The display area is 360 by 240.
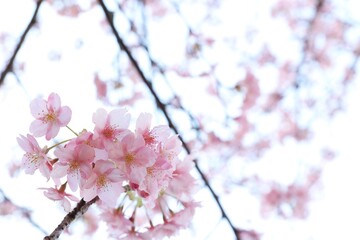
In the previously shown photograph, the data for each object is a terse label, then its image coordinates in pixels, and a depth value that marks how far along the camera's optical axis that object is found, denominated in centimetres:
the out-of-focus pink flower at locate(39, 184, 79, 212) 110
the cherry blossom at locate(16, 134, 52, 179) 109
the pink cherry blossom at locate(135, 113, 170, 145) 109
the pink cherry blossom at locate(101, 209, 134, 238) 117
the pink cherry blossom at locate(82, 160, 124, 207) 106
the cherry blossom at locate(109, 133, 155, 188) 106
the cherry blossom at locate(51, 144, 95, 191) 106
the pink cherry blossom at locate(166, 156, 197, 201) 116
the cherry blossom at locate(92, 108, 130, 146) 107
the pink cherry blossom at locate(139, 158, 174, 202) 108
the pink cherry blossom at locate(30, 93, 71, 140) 110
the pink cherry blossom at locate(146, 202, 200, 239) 117
